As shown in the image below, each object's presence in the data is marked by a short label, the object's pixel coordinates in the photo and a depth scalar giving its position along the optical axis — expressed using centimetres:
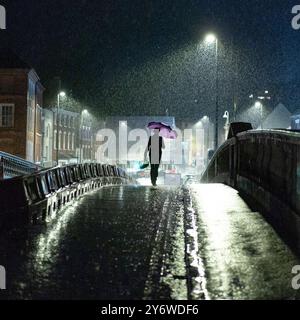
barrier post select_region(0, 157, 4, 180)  2898
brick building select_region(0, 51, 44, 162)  5350
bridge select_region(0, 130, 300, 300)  546
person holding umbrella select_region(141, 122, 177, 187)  1661
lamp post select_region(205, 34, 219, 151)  2866
